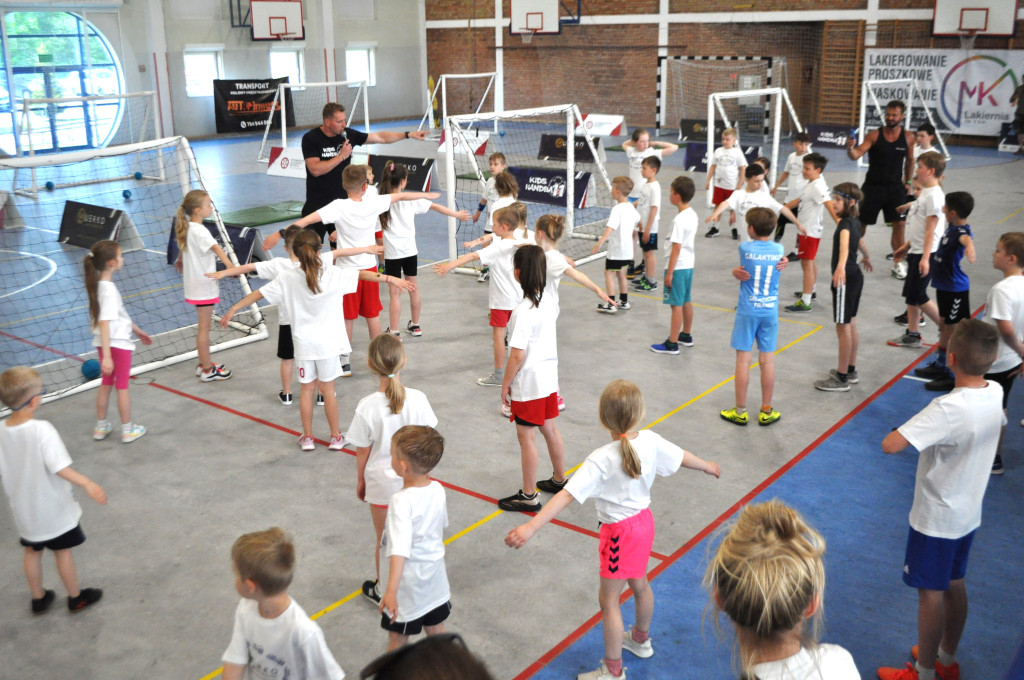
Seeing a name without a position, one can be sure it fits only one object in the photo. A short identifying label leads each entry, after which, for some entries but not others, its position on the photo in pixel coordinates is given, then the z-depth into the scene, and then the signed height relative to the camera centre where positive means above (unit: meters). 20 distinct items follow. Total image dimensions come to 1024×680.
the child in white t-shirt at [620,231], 9.10 -1.10
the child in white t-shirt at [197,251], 7.48 -1.03
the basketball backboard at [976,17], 21.50 +2.53
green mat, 14.34 -1.46
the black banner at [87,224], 12.91 -1.43
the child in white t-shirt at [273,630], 3.07 -1.75
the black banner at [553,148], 19.70 -0.52
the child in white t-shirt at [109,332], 6.27 -1.47
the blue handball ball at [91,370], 8.01 -2.16
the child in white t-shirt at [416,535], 3.58 -1.66
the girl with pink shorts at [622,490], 3.76 -1.56
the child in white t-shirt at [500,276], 6.66 -1.24
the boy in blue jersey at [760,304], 6.53 -1.34
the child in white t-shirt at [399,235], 8.50 -1.06
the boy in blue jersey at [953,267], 6.75 -1.15
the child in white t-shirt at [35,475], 4.29 -1.66
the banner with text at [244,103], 27.41 +0.75
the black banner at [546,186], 14.40 -1.00
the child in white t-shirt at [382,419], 4.35 -1.44
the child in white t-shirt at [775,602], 2.05 -1.11
